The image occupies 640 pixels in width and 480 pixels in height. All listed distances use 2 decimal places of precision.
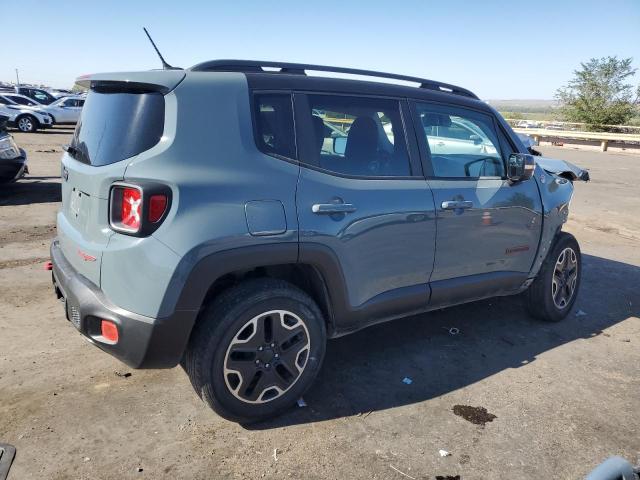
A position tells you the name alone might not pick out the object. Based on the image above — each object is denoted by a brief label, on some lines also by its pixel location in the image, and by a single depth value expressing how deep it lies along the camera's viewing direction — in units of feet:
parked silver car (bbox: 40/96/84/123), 80.74
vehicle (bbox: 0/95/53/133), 73.51
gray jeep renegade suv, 8.10
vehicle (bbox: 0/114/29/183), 27.94
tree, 123.34
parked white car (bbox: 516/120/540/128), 135.48
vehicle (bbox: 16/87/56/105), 85.40
